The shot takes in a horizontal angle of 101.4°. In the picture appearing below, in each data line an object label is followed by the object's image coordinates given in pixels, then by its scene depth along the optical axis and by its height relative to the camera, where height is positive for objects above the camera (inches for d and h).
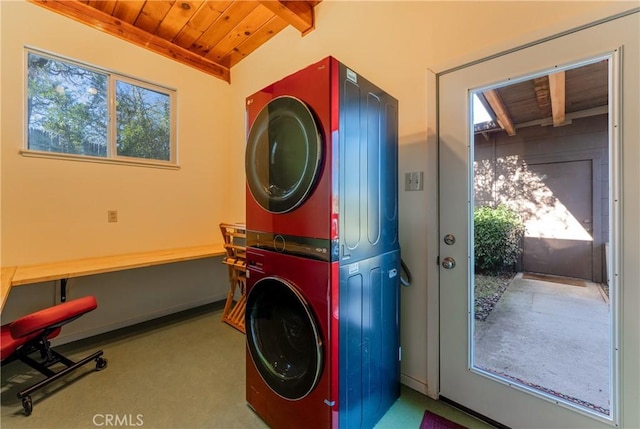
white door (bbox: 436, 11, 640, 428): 44.6 -3.2
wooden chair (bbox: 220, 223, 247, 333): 106.0 -20.4
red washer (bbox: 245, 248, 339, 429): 46.2 -25.7
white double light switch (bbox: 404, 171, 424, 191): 67.9 +8.9
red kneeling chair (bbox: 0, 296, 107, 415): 63.6 -31.9
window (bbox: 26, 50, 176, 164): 91.4 +39.8
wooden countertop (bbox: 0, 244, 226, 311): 74.7 -17.2
